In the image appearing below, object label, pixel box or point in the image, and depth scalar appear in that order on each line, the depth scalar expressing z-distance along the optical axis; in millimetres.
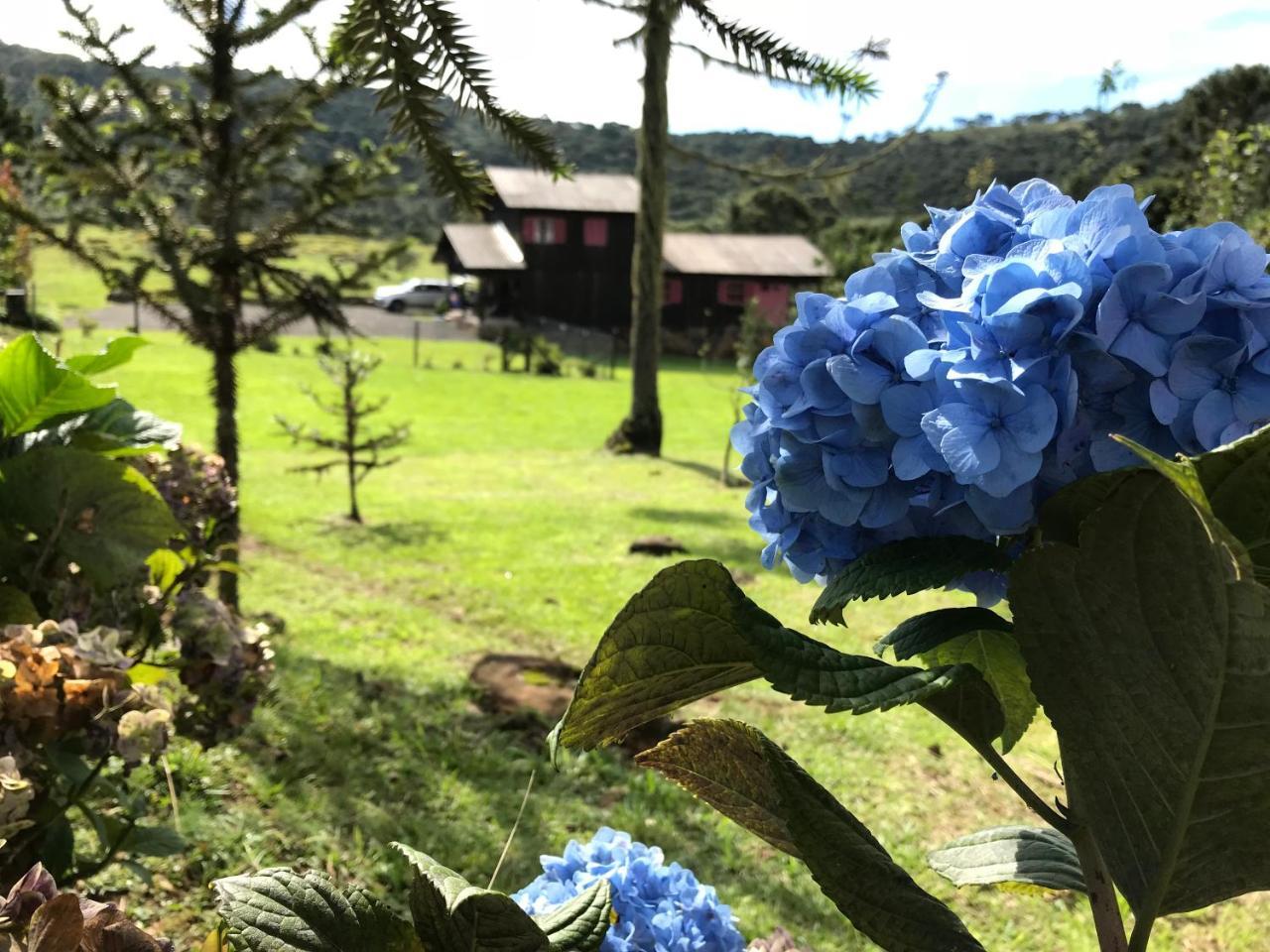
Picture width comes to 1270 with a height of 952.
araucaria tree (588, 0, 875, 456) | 10211
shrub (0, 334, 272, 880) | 1367
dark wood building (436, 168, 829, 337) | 31750
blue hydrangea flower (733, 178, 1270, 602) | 697
